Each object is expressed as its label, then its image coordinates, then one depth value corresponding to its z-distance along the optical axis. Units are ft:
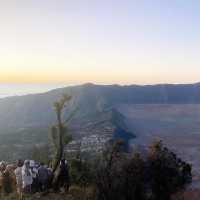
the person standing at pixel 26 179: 26.26
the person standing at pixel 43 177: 27.66
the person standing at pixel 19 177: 26.45
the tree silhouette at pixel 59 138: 29.85
